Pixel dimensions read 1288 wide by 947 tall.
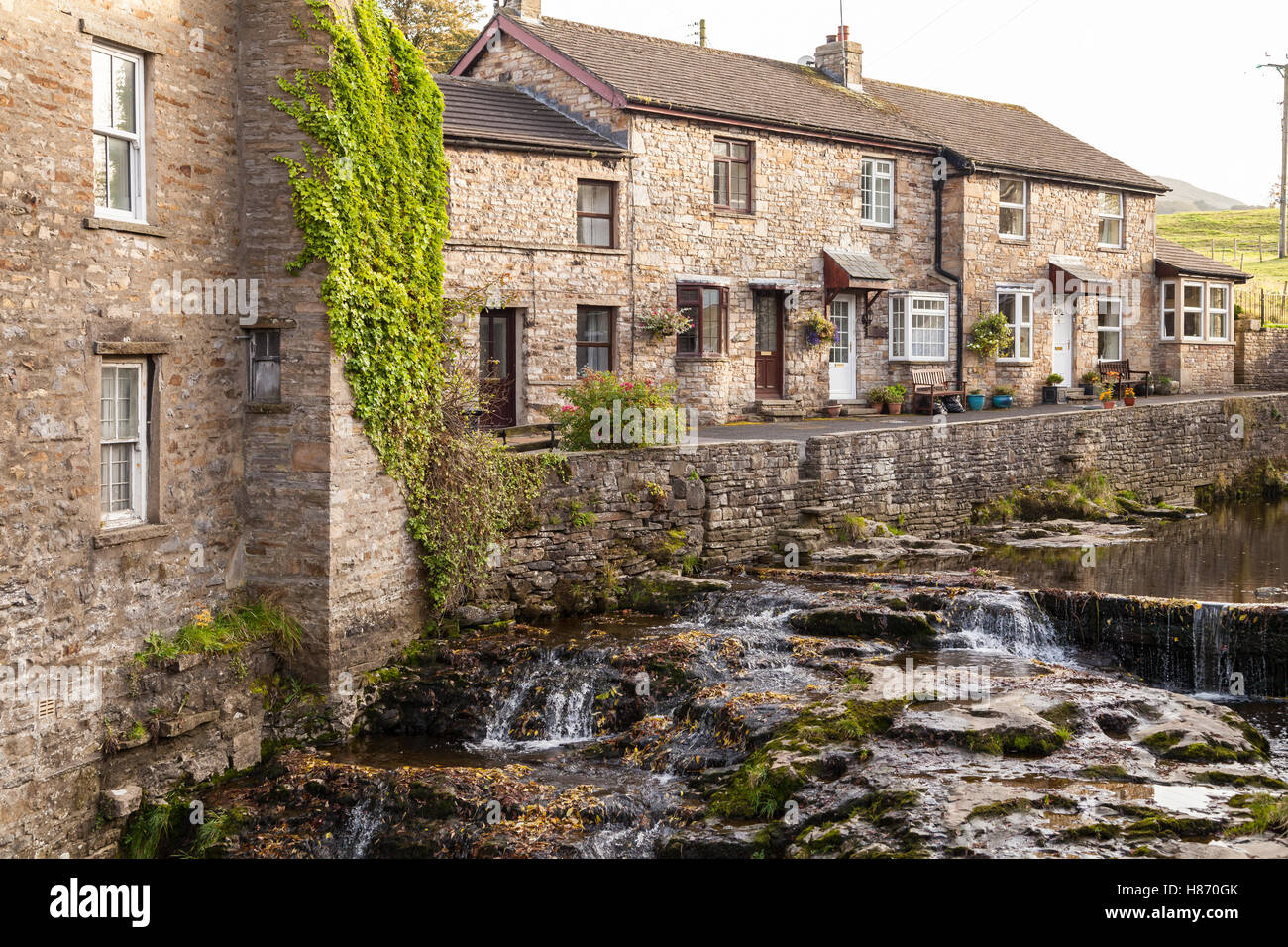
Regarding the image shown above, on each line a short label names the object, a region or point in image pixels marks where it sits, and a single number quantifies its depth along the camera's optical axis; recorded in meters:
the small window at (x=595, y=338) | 23.17
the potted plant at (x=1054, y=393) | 30.77
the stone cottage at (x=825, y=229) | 23.78
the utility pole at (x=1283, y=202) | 54.22
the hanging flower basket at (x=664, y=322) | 23.53
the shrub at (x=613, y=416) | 17.11
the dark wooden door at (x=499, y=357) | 21.73
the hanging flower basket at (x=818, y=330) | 26.23
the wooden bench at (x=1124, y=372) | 32.66
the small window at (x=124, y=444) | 10.88
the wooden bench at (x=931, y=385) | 27.95
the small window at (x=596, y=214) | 23.03
